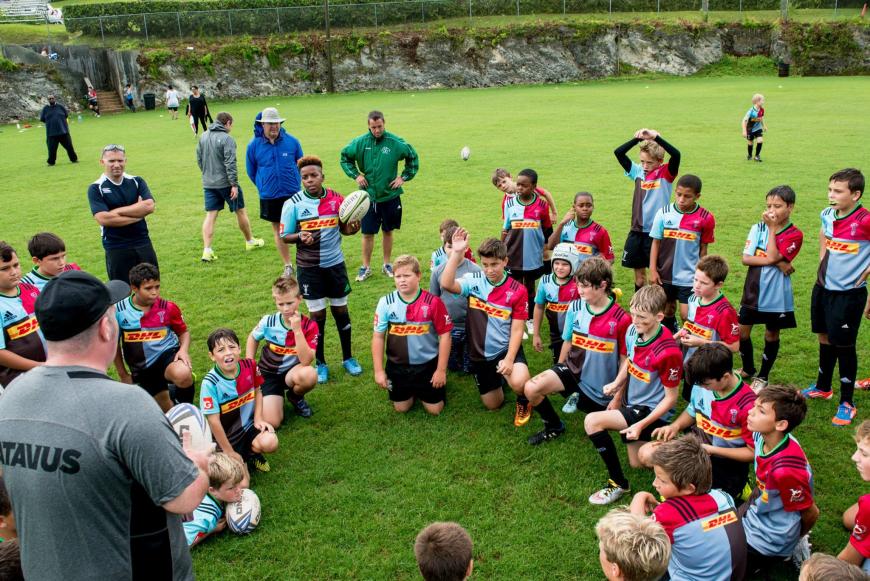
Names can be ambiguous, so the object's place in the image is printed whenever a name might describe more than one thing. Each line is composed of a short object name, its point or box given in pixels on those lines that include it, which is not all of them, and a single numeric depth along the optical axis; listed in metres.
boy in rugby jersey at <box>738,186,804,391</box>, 6.37
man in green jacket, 9.91
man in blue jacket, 10.38
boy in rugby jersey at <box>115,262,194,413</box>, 6.18
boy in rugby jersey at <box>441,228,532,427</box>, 6.28
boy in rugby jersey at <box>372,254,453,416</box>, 6.43
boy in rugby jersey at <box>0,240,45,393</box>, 5.57
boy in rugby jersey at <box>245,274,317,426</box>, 6.16
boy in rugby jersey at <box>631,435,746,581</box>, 3.75
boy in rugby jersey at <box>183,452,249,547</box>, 4.62
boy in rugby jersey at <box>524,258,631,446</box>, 5.75
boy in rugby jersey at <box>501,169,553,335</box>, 8.00
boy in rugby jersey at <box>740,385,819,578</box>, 4.02
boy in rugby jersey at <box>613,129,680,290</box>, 8.17
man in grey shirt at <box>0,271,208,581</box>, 2.44
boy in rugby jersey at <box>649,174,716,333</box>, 7.31
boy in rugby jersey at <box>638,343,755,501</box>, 4.61
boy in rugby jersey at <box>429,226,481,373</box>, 7.19
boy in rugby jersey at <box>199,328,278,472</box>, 5.50
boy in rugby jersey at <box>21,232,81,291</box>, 5.98
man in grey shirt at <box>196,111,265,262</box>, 10.90
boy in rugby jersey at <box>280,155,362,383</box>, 7.58
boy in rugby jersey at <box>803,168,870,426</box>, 5.95
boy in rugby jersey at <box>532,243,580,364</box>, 6.80
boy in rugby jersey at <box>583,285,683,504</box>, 5.11
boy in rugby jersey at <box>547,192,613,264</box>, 7.49
